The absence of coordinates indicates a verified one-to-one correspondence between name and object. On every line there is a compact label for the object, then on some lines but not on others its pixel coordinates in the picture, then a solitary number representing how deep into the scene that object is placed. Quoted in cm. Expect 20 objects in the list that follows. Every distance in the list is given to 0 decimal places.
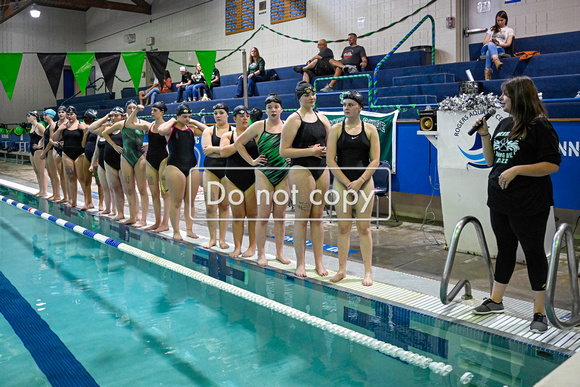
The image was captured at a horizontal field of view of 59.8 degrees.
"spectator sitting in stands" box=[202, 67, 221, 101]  1442
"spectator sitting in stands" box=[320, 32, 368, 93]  1091
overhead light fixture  2023
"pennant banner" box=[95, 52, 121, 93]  797
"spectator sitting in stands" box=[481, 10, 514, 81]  825
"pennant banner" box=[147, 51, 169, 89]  816
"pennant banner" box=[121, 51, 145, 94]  783
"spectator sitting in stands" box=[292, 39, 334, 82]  1130
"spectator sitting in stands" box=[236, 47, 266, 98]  1302
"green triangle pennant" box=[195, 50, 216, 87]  813
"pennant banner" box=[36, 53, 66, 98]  809
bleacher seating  674
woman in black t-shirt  307
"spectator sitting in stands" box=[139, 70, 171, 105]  1622
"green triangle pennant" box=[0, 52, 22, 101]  784
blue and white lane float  297
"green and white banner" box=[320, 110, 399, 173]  719
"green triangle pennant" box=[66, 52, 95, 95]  773
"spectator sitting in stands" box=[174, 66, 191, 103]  1558
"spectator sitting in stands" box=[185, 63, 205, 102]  1457
